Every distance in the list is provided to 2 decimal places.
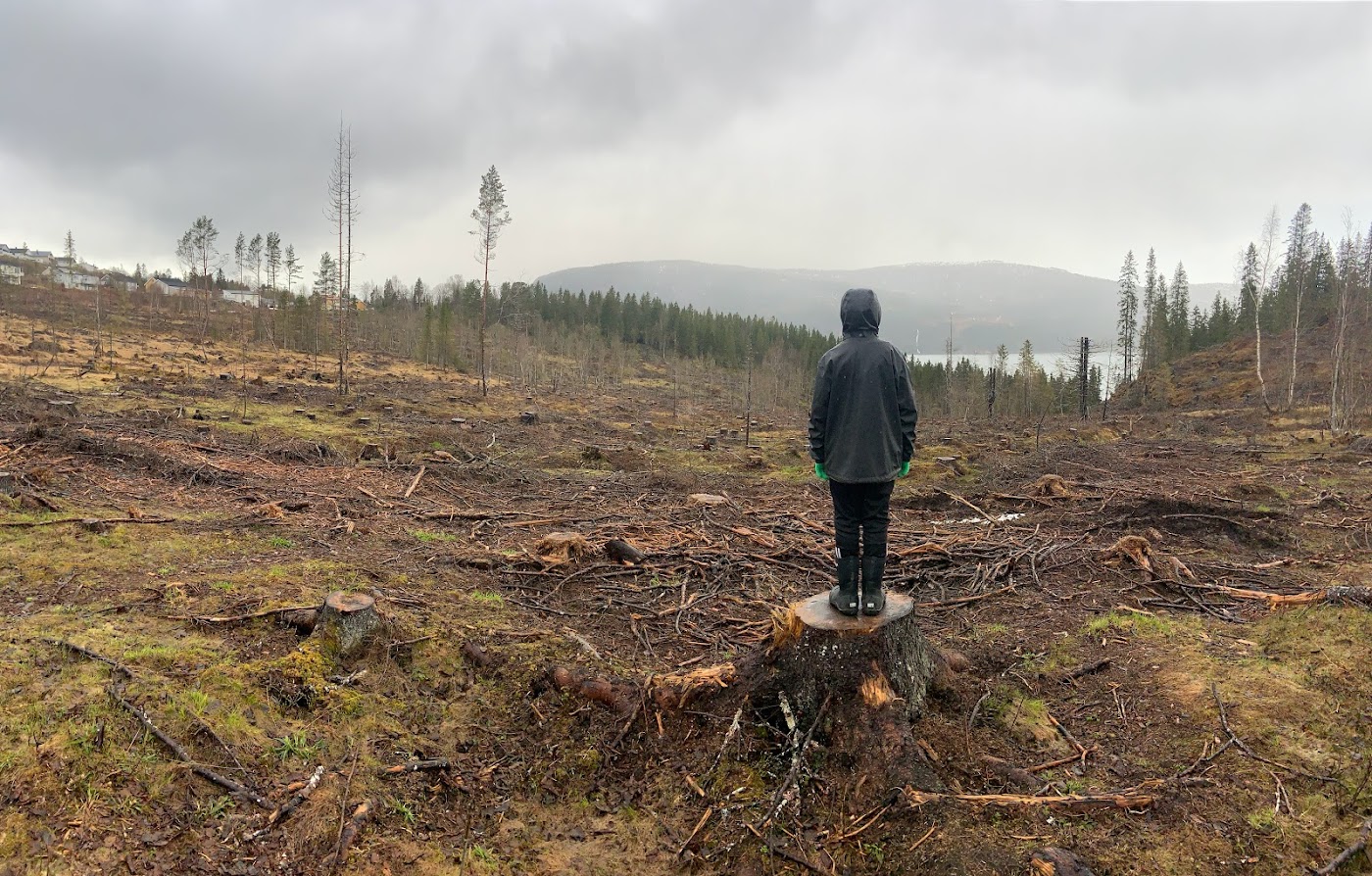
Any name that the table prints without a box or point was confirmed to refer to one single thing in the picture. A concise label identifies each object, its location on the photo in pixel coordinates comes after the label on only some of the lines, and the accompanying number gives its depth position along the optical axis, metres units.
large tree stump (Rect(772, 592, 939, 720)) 4.23
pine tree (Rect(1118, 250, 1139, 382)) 68.29
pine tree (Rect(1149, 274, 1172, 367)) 66.81
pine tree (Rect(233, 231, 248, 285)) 71.88
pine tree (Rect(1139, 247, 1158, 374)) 66.38
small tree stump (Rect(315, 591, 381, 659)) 5.07
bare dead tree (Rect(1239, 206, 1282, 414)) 42.04
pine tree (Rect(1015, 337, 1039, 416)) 67.21
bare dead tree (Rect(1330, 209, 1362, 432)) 29.44
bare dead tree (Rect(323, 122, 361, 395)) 34.78
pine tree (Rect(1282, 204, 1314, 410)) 60.38
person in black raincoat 4.39
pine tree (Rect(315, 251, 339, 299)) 64.81
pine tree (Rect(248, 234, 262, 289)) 72.88
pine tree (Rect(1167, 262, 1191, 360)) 72.31
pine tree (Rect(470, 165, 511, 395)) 39.59
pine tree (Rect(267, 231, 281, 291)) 73.31
